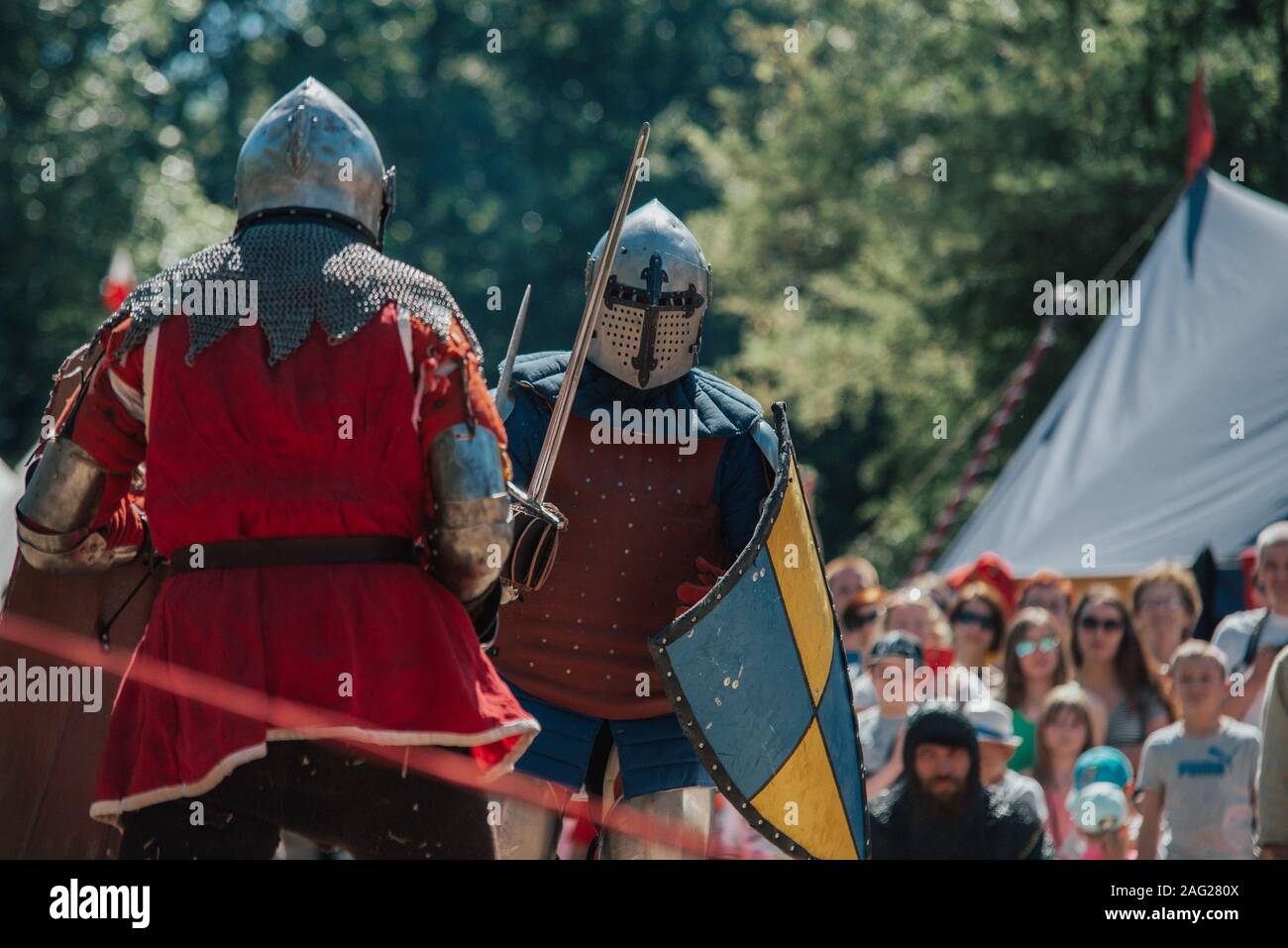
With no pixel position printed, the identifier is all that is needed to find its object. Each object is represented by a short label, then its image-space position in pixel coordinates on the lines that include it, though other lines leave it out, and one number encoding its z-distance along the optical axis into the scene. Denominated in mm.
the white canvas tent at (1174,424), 8695
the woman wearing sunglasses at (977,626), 7758
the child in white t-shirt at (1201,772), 6160
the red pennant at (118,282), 10266
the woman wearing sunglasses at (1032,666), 7293
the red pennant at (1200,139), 10500
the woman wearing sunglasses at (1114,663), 7266
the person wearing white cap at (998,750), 6156
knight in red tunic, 3359
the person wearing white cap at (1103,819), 6383
